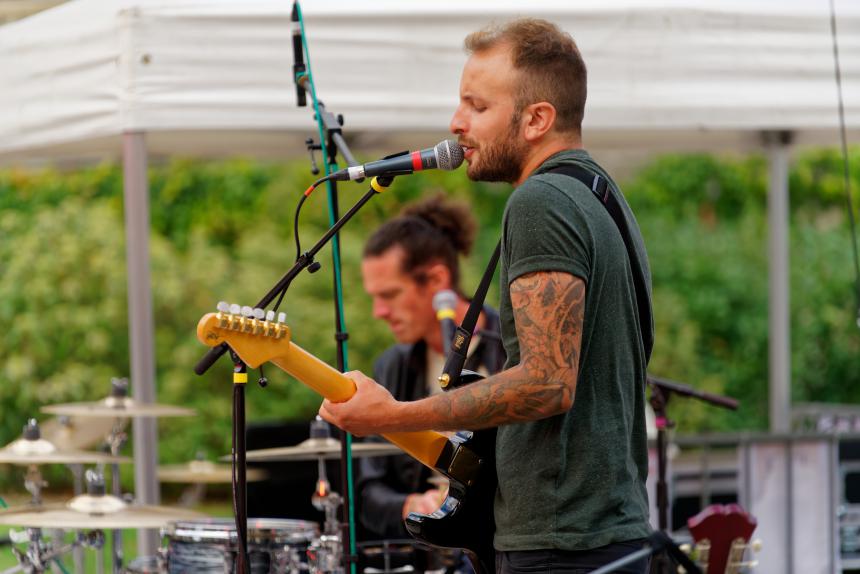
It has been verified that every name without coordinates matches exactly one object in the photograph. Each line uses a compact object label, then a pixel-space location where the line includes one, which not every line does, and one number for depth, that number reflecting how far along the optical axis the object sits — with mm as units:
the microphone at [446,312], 7750
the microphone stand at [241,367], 5211
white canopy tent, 8906
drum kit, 8070
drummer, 9375
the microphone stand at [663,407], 8320
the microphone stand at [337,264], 6605
